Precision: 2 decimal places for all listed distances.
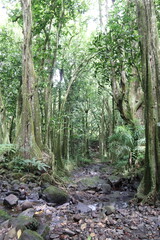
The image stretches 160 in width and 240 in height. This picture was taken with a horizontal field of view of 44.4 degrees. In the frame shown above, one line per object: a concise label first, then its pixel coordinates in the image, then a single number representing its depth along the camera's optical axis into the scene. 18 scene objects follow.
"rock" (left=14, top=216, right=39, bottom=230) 3.33
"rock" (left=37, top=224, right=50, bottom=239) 3.41
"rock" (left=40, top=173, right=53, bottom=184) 7.23
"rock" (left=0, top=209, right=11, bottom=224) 3.64
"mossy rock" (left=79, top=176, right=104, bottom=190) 8.93
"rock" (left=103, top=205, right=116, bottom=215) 4.88
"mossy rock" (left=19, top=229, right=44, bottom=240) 2.89
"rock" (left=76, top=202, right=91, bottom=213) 5.29
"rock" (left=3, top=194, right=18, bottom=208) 4.77
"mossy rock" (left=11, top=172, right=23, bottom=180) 6.79
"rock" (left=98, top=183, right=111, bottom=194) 8.26
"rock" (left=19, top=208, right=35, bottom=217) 4.33
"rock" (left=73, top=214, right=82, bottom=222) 4.29
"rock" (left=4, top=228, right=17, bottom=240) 3.05
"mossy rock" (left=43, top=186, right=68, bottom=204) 5.75
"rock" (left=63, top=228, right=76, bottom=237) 3.56
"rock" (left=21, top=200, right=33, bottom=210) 4.77
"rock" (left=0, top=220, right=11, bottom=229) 3.39
